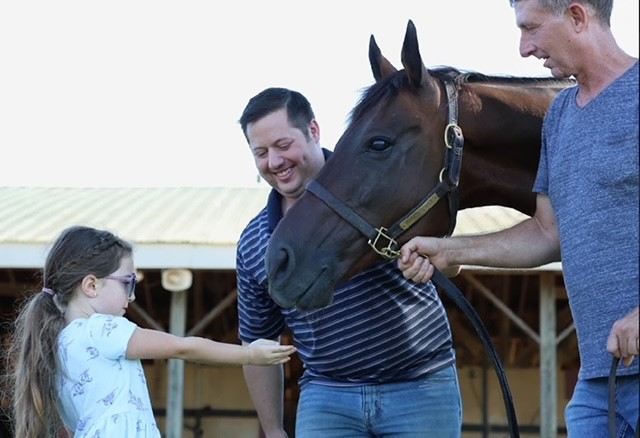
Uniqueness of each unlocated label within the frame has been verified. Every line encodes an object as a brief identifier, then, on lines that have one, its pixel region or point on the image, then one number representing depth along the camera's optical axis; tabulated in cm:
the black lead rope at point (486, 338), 666
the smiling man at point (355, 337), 725
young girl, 681
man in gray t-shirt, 529
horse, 652
